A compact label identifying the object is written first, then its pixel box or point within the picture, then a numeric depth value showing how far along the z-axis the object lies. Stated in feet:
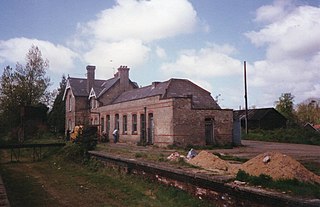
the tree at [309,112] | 209.58
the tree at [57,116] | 169.68
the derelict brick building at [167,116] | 77.10
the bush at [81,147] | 67.05
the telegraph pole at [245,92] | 128.57
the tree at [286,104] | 186.63
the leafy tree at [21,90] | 124.98
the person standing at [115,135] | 104.83
